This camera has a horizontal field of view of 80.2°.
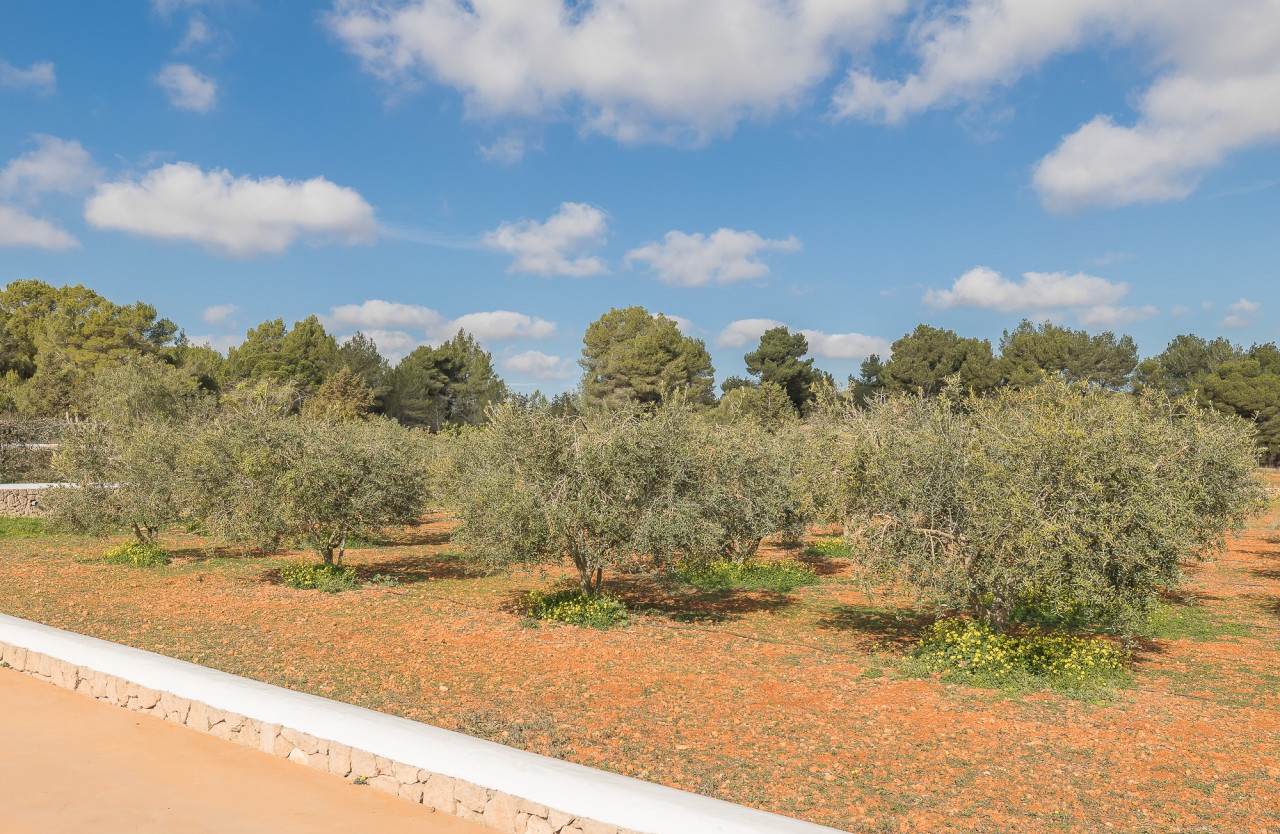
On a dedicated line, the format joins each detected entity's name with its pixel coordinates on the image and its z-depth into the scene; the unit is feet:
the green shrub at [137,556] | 65.05
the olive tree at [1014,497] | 31.68
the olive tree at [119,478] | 63.05
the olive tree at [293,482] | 52.60
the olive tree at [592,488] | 42.37
